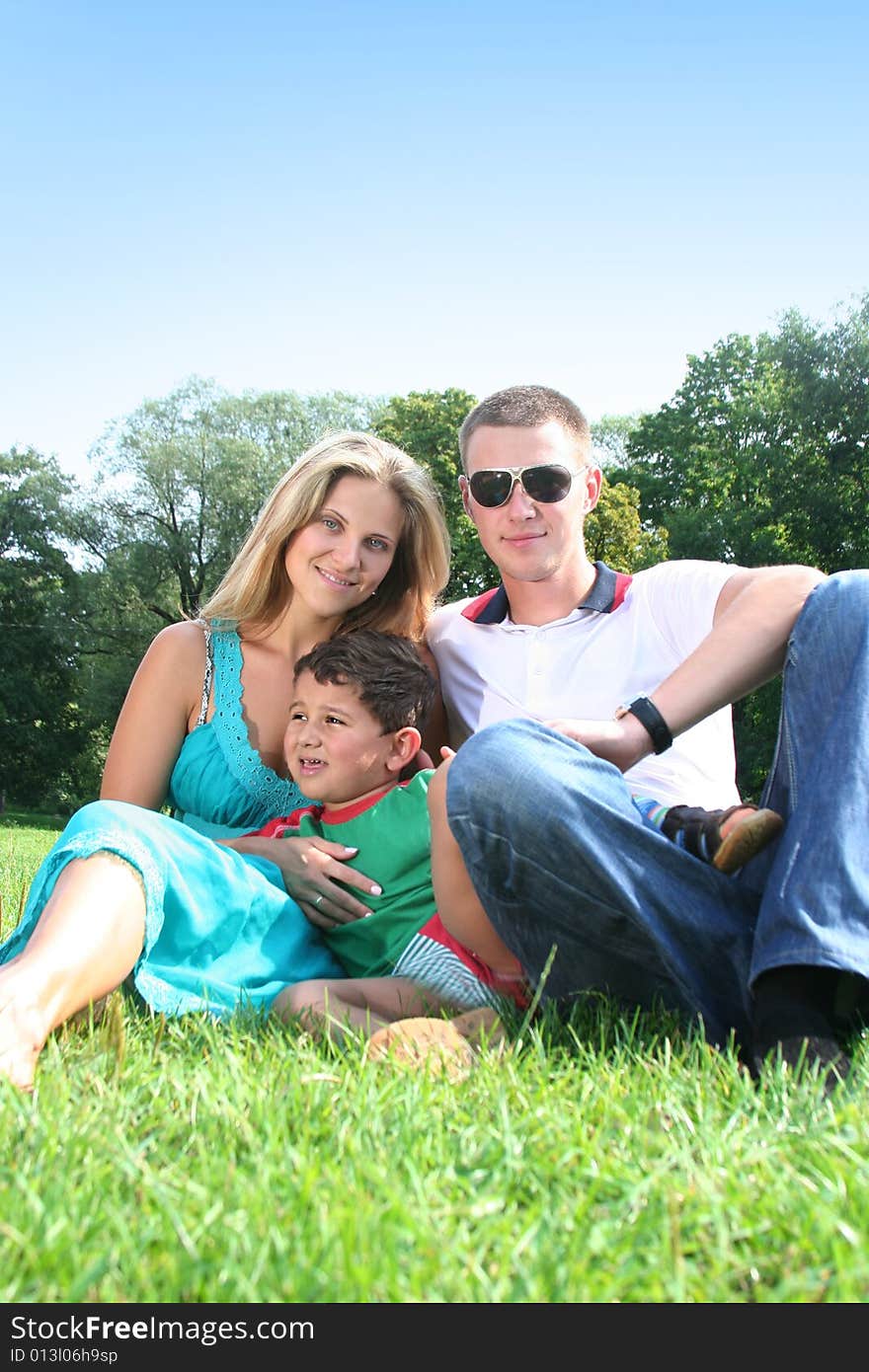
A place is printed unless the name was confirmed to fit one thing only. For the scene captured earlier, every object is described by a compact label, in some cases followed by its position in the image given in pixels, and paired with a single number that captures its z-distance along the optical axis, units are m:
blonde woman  2.70
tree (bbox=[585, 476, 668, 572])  28.70
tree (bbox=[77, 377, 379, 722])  37.03
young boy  3.04
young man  2.44
